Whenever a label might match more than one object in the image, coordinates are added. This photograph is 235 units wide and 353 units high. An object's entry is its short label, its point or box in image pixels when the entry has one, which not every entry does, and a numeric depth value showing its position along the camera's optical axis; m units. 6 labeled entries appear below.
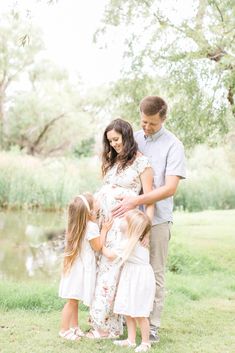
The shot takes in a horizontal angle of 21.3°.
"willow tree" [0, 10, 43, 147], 27.23
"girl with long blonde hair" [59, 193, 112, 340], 4.48
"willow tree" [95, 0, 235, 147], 8.28
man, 4.45
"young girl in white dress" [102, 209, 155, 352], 4.35
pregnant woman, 4.46
